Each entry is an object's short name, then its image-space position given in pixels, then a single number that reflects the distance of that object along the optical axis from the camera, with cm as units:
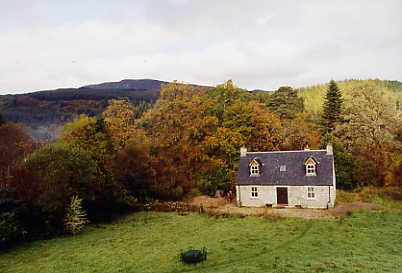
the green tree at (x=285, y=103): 5962
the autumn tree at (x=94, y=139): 3200
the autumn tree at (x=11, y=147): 2695
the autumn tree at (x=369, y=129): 3834
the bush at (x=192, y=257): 1664
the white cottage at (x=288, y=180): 3025
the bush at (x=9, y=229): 2136
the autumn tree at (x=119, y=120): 4019
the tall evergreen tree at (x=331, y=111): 5052
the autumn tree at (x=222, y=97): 4369
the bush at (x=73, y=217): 2459
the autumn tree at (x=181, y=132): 3925
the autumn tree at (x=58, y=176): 2352
